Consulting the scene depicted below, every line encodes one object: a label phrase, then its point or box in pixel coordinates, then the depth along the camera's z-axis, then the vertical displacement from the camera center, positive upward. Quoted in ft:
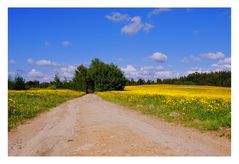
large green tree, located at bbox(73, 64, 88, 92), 159.92 +3.04
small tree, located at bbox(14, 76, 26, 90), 111.57 +0.62
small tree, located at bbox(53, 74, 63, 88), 154.06 +1.58
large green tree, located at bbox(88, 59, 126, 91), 145.68 +4.73
